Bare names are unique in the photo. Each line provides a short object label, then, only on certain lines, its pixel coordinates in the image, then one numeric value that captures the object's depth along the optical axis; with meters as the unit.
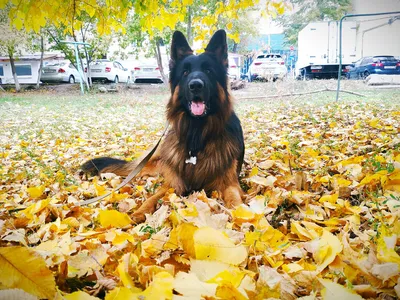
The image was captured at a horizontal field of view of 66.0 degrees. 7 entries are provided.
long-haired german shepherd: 1.10
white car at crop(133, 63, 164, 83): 16.76
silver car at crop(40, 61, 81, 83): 18.90
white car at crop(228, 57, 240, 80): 17.46
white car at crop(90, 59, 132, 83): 18.45
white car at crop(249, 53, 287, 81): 13.64
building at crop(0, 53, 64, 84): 16.21
